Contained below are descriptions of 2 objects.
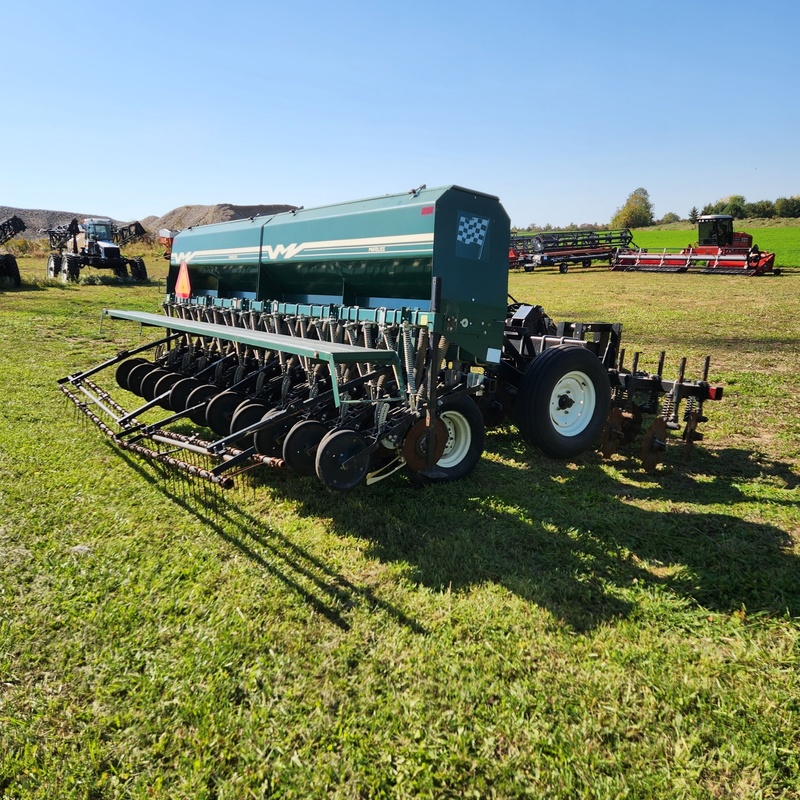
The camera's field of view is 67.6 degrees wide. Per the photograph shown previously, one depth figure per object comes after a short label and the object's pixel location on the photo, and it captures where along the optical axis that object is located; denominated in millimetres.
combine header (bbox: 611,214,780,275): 24422
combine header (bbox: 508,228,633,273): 30266
